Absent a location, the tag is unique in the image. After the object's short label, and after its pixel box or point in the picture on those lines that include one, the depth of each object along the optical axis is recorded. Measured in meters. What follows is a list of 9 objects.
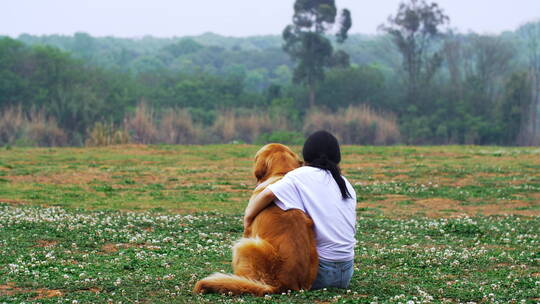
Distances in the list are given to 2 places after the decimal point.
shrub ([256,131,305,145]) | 46.60
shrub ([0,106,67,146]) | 42.56
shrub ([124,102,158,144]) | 43.11
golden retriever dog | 6.56
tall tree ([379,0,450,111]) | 64.44
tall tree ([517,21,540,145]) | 54.56
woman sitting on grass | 6.72
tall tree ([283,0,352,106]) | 60.03
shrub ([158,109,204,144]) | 46.69
